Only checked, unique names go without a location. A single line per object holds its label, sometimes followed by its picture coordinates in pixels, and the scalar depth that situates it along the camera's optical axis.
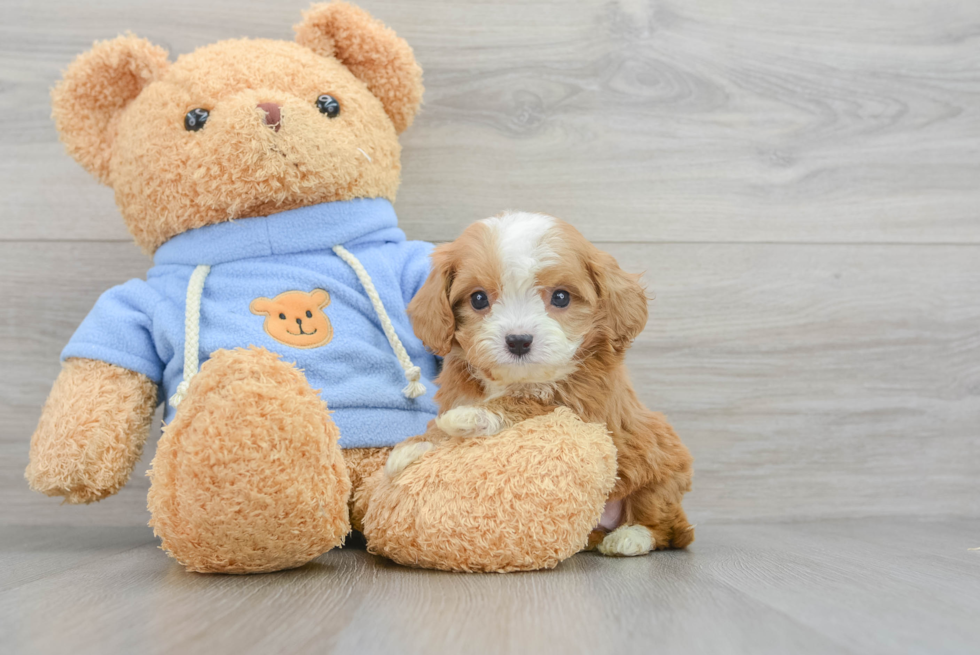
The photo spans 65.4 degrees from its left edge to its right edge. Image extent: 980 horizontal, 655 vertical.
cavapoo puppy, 0.85
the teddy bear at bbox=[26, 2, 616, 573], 0.83
